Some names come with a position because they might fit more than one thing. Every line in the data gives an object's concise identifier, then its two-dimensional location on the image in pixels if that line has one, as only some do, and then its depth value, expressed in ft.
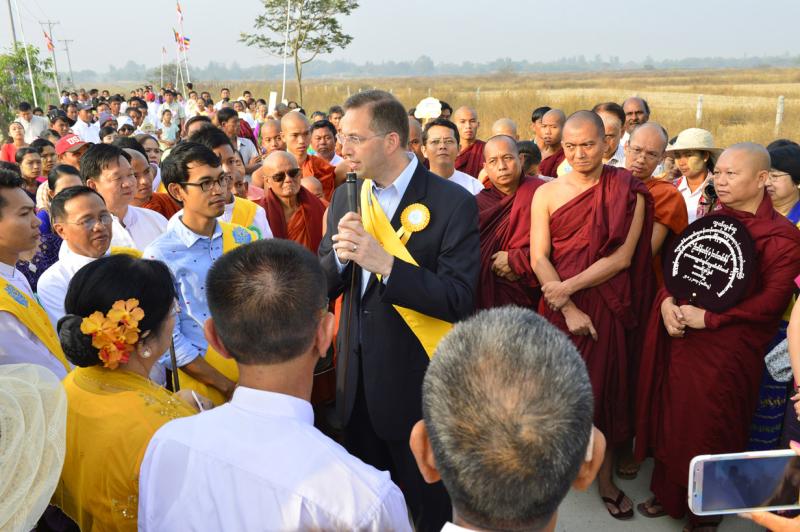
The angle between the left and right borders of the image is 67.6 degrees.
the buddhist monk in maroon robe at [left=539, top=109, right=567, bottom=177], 18.56
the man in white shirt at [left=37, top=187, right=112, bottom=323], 9.17
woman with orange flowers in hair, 5.24
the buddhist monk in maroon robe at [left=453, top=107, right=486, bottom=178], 20.25
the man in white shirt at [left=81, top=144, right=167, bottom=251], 12.10
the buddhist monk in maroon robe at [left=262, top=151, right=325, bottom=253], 13.58
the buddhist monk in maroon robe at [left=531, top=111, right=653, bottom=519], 10.44
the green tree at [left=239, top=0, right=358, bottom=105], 88.85
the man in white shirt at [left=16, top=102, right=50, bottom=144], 38.91
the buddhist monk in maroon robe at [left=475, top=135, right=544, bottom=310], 11.85
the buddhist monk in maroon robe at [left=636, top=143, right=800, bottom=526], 9.37
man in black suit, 8.30
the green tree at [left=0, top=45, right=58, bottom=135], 67.21
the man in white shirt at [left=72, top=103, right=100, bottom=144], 39.73
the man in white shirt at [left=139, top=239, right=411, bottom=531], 4.01
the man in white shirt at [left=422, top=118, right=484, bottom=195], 14.53
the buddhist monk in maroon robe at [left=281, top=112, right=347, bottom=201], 17.79
